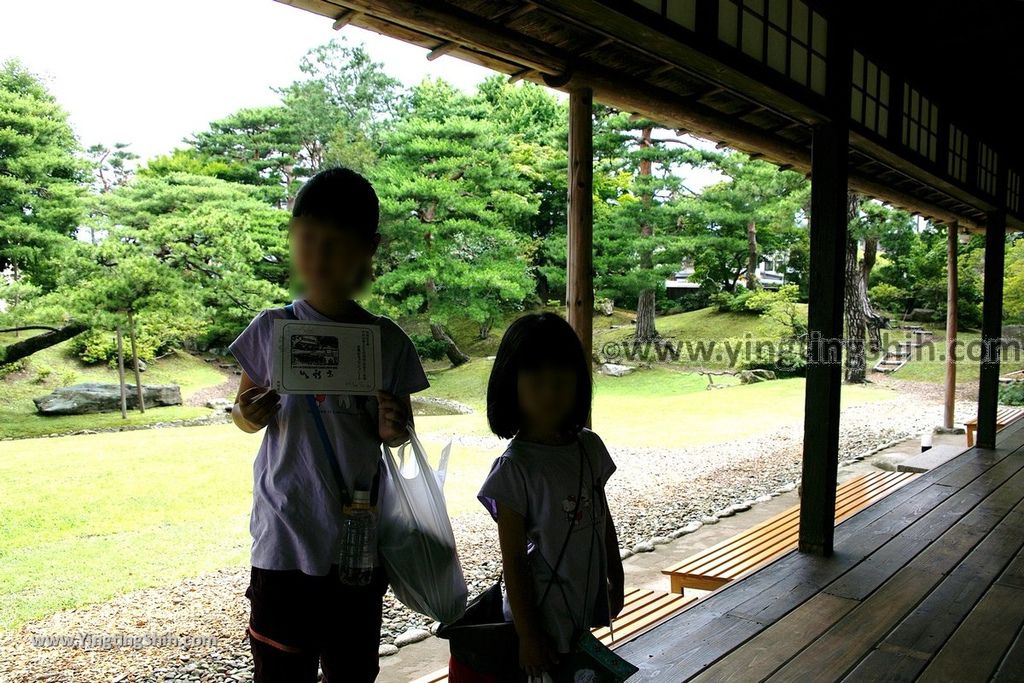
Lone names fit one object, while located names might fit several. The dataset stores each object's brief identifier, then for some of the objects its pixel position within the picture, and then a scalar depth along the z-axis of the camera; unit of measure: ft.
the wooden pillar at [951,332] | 20.71
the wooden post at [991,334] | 14.42
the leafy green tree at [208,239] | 20.67
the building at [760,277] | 49.55
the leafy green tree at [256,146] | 28.12
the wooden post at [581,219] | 6.32
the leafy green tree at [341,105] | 29.50
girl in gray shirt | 3.18
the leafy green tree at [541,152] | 35.99
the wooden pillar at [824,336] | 7.46
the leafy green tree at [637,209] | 39.09
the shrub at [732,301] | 44.79
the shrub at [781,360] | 40.22
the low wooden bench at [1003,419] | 16.03
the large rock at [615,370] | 40.06
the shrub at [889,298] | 46.47
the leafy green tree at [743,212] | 40.52
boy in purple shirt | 2.84
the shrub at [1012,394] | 29.00
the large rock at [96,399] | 22.00
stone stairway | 42.39
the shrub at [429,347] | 35.35
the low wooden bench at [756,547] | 7.85
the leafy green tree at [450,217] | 28.81
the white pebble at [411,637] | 9.58
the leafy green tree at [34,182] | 18.89
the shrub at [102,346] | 23.20
